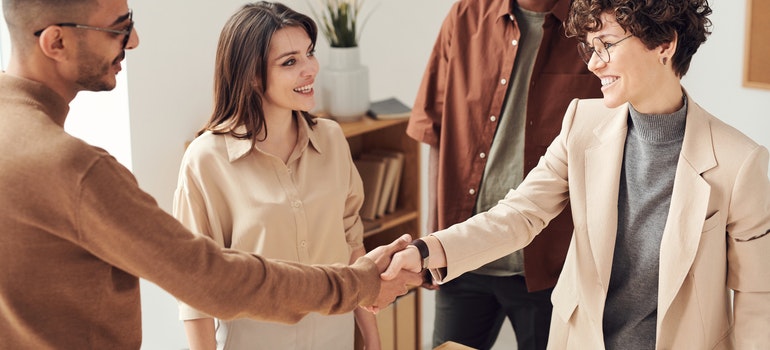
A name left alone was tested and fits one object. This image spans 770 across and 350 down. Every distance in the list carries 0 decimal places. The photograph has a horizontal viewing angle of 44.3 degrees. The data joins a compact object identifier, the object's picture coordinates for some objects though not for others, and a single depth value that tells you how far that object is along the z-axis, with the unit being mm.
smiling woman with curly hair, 2135
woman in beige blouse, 2475
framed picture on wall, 3404
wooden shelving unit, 3863
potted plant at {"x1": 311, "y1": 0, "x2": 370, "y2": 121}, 3752
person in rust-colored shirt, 2926
